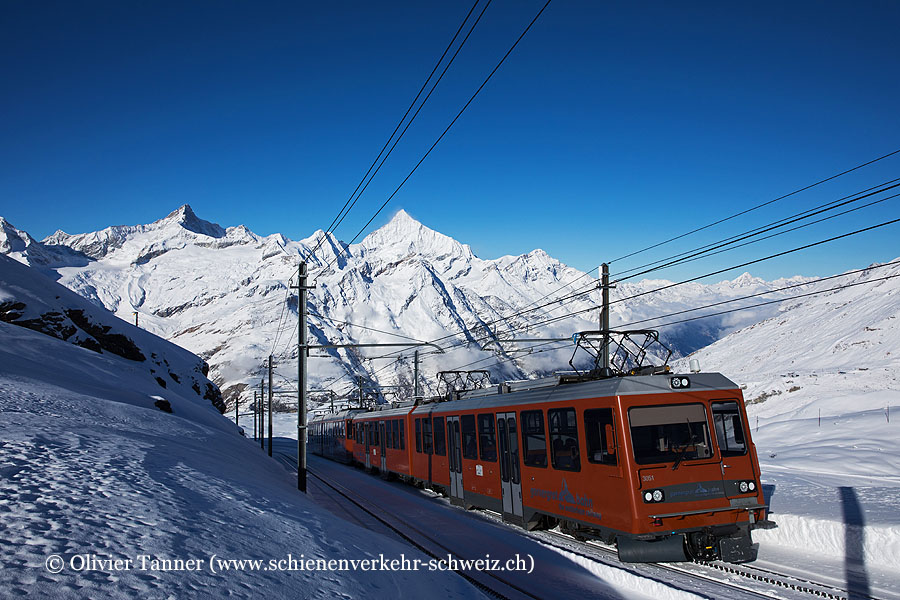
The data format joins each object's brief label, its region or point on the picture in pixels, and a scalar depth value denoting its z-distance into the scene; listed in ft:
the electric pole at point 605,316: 59.31
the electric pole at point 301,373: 62.44
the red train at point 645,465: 32.96
